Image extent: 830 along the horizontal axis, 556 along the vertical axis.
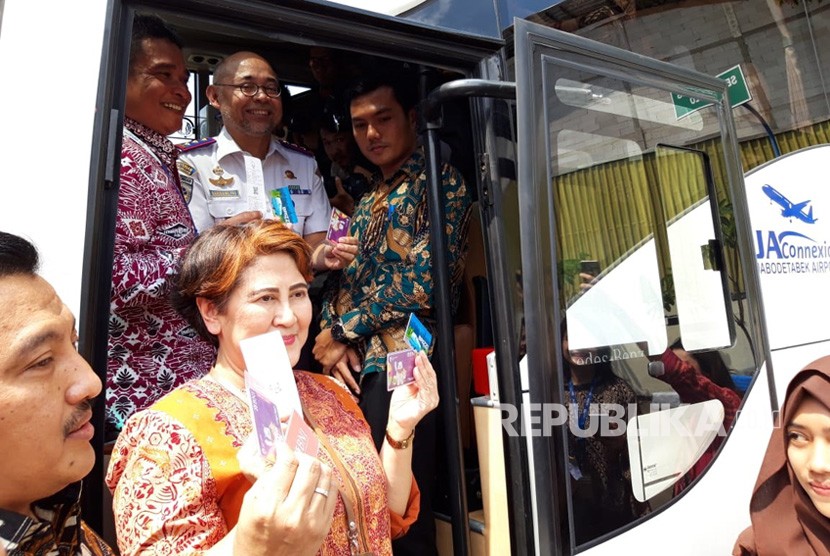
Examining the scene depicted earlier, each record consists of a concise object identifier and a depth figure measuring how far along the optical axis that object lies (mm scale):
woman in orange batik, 1364
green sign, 2504
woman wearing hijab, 1845
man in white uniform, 2318
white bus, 1463
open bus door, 1781
